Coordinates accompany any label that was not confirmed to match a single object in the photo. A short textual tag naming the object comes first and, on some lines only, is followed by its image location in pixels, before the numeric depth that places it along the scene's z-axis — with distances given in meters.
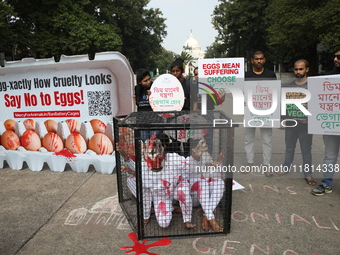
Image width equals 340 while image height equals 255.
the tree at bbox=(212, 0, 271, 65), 29.53
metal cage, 2.68
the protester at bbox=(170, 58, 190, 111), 4.01
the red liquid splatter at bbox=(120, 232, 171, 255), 2.59
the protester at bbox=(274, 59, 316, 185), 3.78
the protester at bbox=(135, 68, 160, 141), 3.95
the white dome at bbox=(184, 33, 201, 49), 123.50
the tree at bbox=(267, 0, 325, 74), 18.05
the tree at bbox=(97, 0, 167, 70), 29.03
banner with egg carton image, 4.57
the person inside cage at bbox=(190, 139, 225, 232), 2.80
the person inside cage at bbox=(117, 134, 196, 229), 2.74
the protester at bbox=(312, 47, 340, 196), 3.54
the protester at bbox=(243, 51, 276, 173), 4.12
